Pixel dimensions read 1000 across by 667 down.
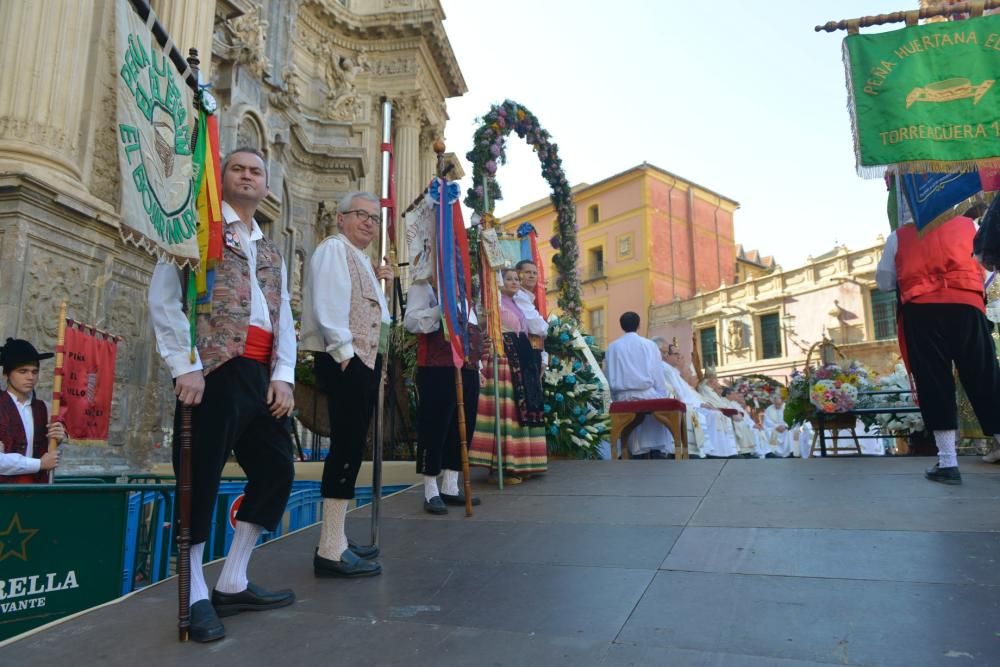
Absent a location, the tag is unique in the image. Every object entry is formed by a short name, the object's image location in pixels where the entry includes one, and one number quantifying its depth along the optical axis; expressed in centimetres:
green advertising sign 325
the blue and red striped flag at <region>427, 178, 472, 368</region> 477
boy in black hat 448
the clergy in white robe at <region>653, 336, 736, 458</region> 1138
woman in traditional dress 602
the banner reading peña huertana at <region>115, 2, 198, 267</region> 265
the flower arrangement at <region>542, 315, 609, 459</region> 753
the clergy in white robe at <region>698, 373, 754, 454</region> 1303
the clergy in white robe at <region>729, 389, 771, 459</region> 1341
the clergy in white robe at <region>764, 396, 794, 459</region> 1508
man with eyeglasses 349
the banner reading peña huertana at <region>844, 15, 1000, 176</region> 472
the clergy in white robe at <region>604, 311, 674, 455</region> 895
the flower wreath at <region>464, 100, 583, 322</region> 665
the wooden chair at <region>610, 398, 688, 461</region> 827
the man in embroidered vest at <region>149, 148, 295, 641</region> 277
